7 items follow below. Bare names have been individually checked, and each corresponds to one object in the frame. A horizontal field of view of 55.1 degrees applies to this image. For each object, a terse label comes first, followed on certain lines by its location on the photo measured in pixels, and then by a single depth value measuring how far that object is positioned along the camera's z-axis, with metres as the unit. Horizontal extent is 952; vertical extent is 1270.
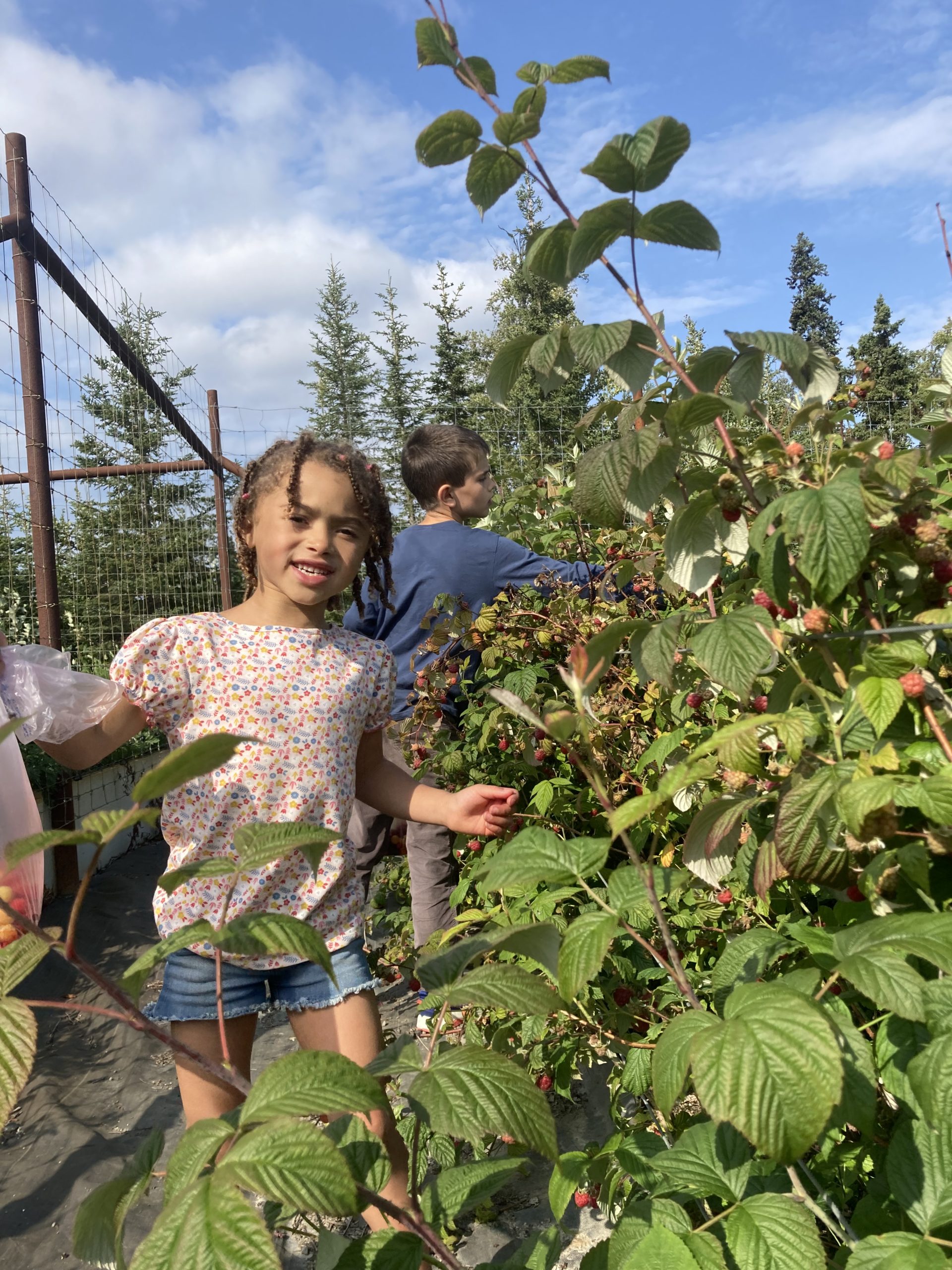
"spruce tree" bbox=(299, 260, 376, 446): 24.11
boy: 2.64
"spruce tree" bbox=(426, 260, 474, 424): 21.05
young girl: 1.53
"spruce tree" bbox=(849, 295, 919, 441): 24.95
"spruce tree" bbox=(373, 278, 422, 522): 21.19
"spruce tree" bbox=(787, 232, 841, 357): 35.06
